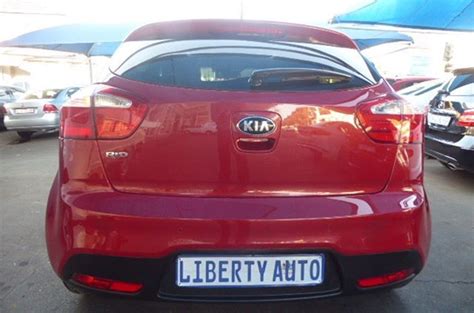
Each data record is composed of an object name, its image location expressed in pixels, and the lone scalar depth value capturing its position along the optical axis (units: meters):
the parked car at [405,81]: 9.91
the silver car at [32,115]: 9.41
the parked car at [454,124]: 4.46
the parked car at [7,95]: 10.95
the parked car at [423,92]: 6.38
